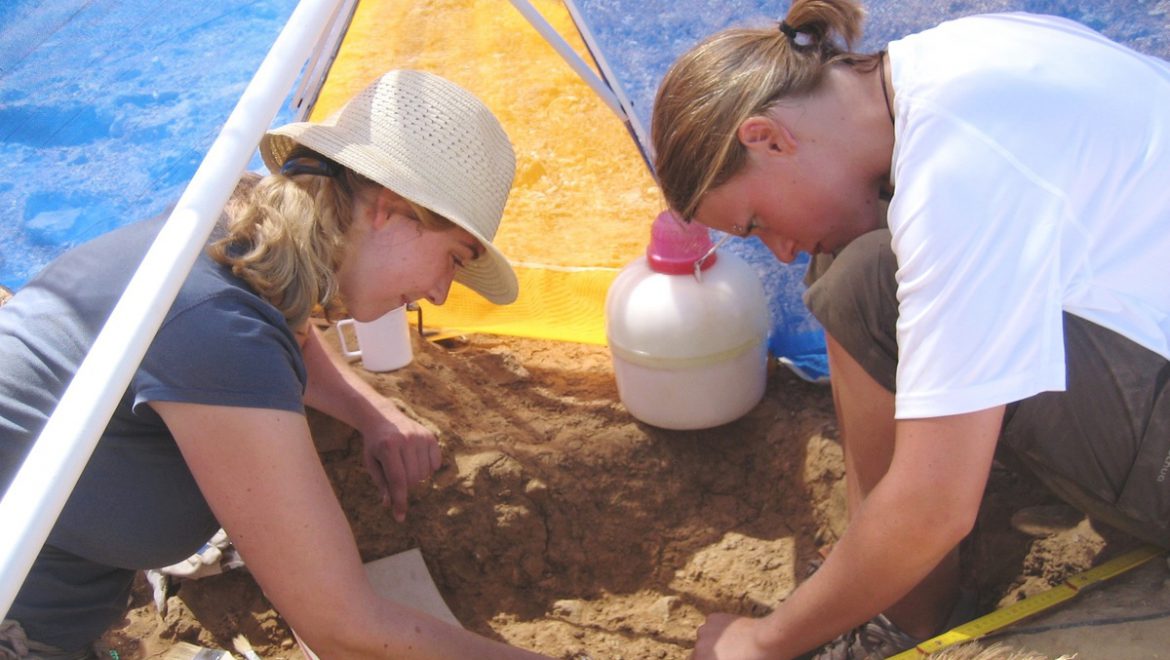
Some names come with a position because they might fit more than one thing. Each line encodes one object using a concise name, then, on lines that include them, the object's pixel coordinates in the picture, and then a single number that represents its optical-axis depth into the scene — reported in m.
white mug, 2.43
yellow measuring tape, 1.50
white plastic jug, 2.25
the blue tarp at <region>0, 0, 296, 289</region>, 2.70
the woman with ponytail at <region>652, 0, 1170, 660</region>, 1.20
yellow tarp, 2.86
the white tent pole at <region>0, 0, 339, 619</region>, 0.87
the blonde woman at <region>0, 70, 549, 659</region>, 1.33
